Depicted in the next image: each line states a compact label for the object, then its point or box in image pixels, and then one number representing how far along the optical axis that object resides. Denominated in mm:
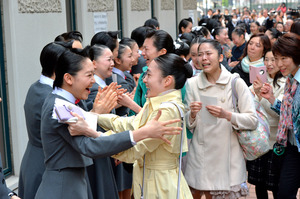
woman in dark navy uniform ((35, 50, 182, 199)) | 3473
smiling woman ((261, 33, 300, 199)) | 4781
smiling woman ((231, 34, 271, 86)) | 7133
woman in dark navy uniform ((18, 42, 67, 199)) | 4301
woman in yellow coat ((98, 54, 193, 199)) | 4012
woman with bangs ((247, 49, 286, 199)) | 5465
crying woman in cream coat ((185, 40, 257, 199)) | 4934
